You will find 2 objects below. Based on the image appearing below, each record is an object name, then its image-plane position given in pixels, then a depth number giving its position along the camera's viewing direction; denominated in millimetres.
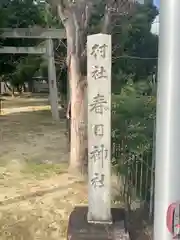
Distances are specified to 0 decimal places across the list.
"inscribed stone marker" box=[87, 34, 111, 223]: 3090
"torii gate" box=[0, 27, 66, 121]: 11031
